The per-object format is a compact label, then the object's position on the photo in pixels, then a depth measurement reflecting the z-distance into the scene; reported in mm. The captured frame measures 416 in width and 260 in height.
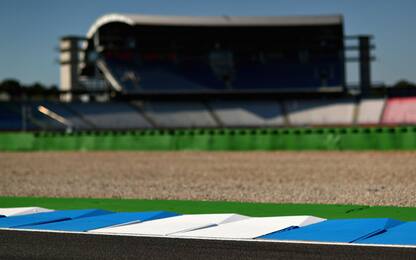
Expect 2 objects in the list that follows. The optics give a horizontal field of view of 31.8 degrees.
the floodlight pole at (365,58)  66250
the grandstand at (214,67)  60938
